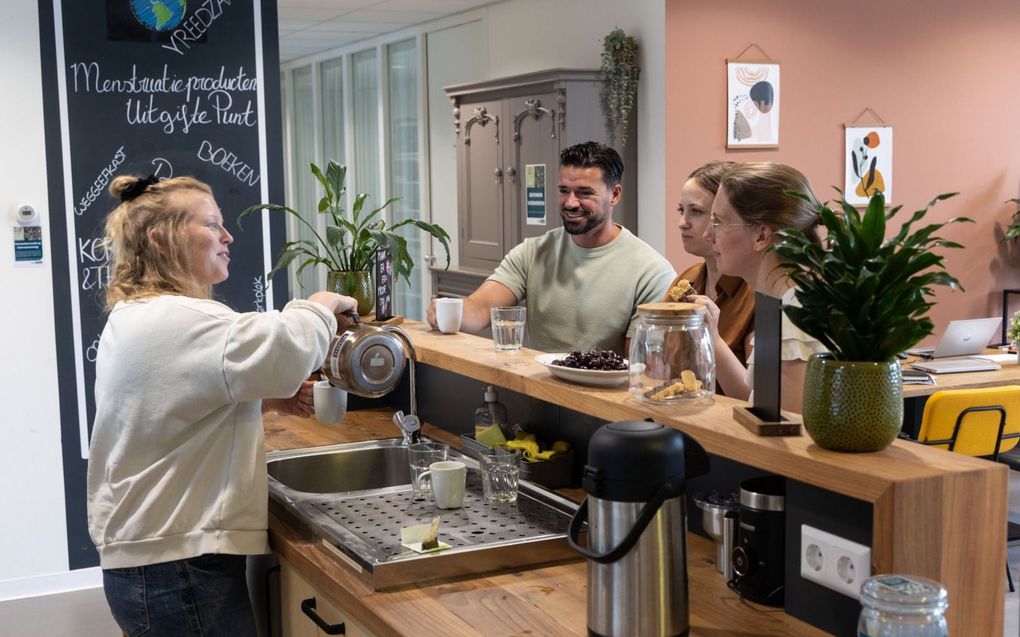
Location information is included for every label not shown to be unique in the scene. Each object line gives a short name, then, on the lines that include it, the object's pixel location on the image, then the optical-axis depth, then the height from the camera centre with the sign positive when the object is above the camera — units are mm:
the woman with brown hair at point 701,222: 3178 -10
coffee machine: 1732 -511
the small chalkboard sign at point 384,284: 3221 -181
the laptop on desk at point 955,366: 4746 -658
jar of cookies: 1958 -240
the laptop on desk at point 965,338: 5020 -563
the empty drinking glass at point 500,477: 2311 -534
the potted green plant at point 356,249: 3242 -77
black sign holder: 1698 -252
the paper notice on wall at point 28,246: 4254 -72
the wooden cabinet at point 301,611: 1970 -737
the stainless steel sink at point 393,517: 1960 -602
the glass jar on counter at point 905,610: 1299 -464
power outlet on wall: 1520 -491
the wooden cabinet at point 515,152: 6238 +424
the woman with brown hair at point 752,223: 2252 -13
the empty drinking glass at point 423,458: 2400 -516
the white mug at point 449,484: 2312 -549
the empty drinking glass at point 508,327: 2680 -256
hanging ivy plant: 6102 +791
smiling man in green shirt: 3570 -180
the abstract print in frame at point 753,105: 6129 +630
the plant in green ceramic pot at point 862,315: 1519 -139
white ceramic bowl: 2131 -306
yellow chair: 4137 -780
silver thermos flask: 1542 -435
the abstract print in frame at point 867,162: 6516 +322
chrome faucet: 2489 -456
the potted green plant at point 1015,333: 4985 -539
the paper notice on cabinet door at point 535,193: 6586 +163
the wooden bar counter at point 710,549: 1469 -454
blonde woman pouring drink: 2113 -371
